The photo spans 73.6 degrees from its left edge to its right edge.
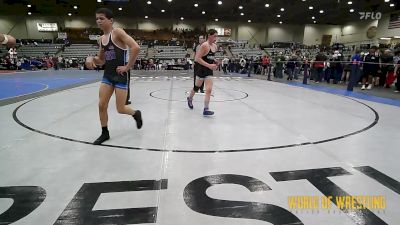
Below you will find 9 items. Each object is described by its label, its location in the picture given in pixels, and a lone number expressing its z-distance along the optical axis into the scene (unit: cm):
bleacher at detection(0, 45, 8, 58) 2853
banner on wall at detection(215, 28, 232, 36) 3778
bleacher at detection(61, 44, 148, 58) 3037
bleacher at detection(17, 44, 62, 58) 3056
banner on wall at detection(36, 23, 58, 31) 3500
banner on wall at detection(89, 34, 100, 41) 3358
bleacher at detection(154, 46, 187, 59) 3056
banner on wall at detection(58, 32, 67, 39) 3316
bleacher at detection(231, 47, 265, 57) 3253
